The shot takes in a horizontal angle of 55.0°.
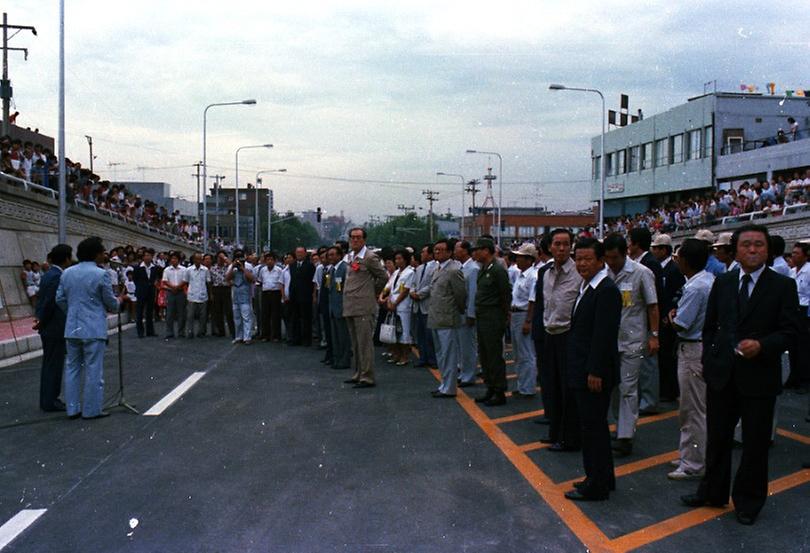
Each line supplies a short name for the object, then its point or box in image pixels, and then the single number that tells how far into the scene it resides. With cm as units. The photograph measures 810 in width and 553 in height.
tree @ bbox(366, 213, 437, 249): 14588
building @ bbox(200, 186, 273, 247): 12888
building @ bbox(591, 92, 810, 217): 3875
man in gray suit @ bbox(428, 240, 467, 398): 979
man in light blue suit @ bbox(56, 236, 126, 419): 848
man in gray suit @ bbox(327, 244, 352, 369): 1204
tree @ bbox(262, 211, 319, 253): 13700
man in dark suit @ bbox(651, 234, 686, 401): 878
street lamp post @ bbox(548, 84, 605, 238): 3416
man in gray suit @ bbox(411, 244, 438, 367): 1276
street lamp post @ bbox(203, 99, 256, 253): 3828
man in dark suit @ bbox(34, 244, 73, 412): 893
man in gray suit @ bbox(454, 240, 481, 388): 1057
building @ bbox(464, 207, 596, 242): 11932
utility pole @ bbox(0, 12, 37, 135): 3228
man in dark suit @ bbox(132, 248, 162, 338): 1709
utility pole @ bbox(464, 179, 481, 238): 9928
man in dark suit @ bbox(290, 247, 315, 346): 1575
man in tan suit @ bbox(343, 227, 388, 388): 1058
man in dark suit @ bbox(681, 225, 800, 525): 501
